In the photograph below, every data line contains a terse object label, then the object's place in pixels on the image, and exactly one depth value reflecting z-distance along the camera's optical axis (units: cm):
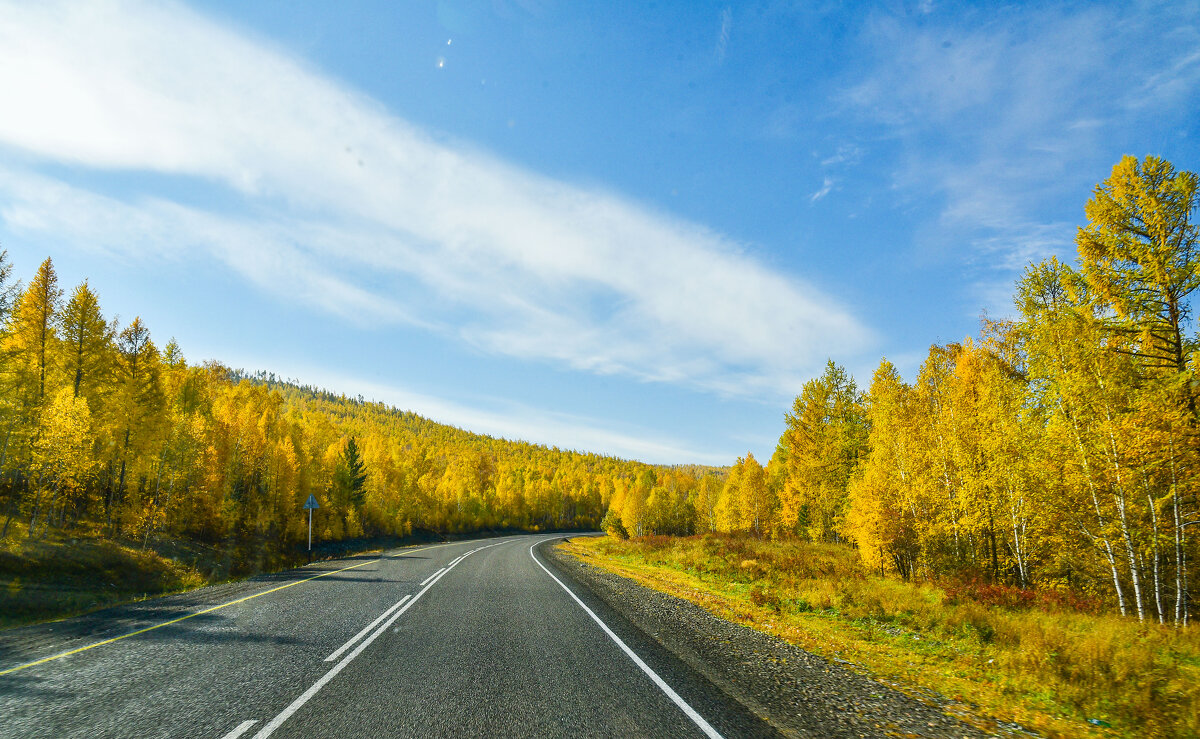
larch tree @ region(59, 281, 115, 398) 2769
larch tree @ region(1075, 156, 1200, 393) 1487
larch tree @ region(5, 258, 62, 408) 2514
